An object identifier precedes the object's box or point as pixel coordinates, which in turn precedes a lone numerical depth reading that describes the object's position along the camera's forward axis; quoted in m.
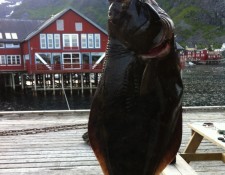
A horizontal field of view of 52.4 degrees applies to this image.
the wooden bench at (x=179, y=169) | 2.19
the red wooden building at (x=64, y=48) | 25.09
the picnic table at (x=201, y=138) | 2.90
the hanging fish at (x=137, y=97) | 0.82
